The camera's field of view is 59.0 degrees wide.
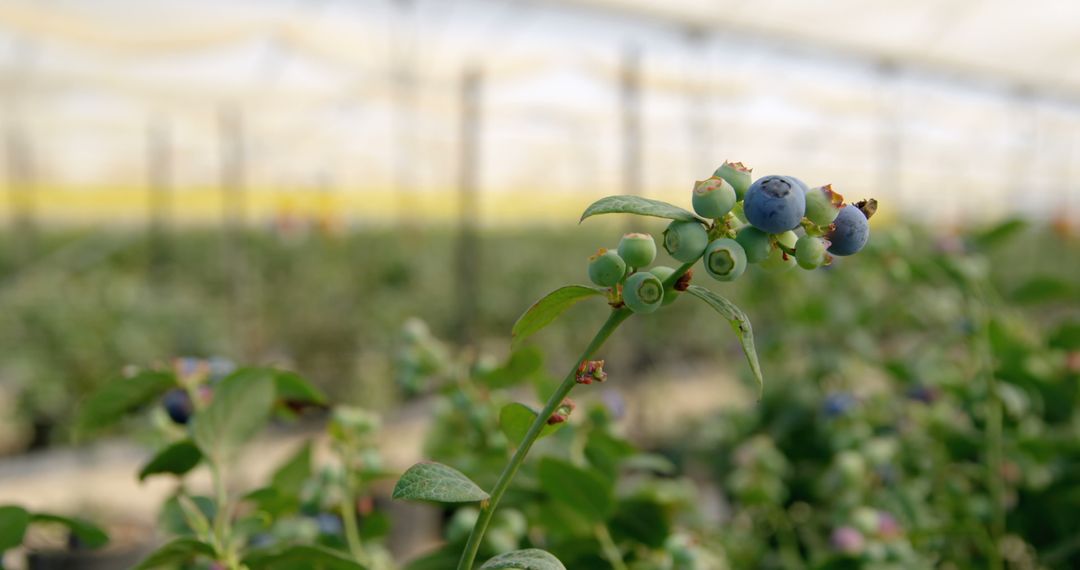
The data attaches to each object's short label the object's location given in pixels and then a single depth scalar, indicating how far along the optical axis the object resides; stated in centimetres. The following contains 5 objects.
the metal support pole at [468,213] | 404
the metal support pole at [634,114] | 383
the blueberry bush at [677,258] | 34
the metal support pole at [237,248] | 444
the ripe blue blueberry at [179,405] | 62
